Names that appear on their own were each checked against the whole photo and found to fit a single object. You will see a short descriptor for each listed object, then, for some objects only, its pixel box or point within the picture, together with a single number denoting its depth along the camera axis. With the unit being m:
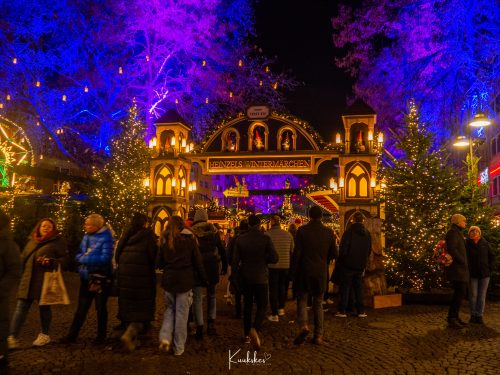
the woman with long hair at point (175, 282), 6.13
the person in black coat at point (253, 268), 6.75
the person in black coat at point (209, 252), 7.41
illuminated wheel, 17.59
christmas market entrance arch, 13.71
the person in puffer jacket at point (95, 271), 6.58
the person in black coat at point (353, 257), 8.84
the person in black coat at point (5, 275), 4.74
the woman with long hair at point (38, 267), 6.37
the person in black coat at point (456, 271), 7.89
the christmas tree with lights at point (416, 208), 11.20
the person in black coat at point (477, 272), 8.41
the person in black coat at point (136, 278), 6.16
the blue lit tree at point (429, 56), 20.06
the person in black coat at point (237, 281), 7.19
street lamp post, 13.12
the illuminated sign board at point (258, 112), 14.75
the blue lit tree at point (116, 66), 22.25
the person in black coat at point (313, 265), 6.80
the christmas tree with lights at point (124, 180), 17.11
